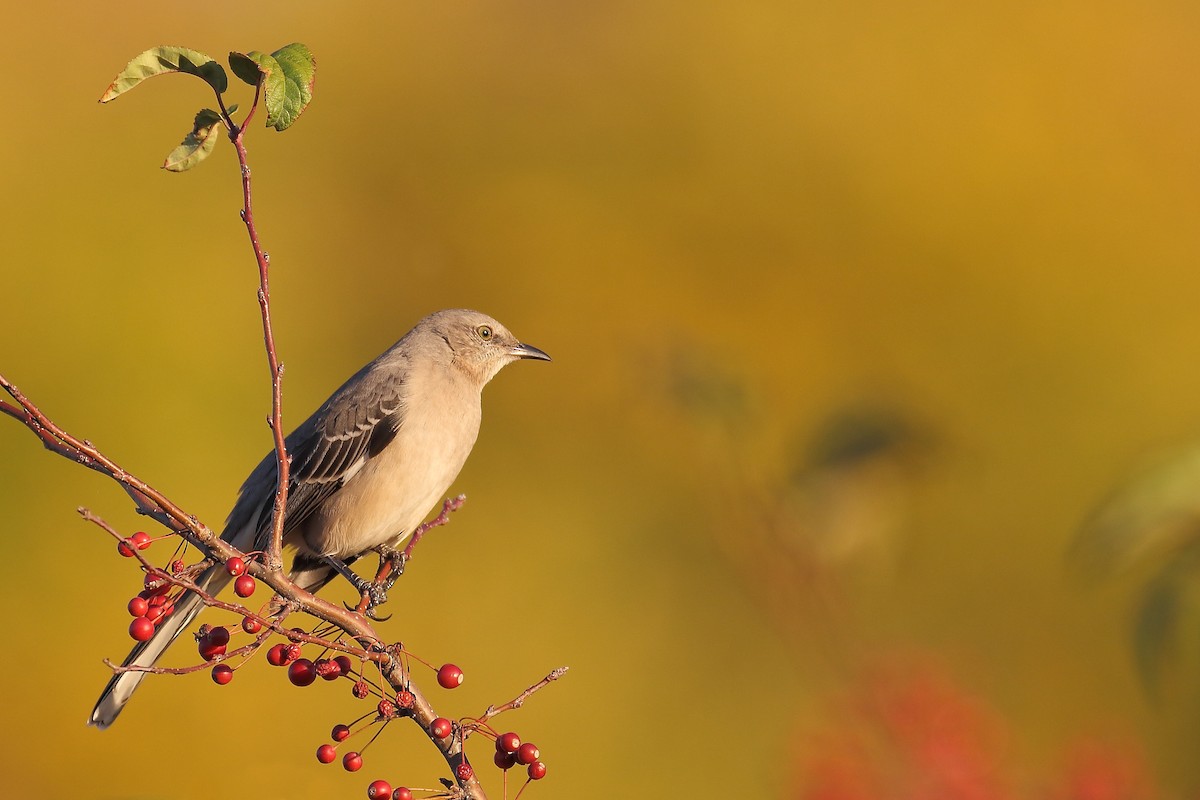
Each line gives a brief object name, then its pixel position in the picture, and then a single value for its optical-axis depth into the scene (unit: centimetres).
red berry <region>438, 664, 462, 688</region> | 606
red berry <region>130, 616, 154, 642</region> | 593
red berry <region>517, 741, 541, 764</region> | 581
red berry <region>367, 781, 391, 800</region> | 577
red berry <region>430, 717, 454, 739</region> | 539
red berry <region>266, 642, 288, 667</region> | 586
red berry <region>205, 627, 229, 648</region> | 592
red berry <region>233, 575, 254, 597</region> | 557
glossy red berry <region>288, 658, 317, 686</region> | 604
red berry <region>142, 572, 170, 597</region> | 554
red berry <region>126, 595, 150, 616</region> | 585
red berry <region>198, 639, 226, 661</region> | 595
